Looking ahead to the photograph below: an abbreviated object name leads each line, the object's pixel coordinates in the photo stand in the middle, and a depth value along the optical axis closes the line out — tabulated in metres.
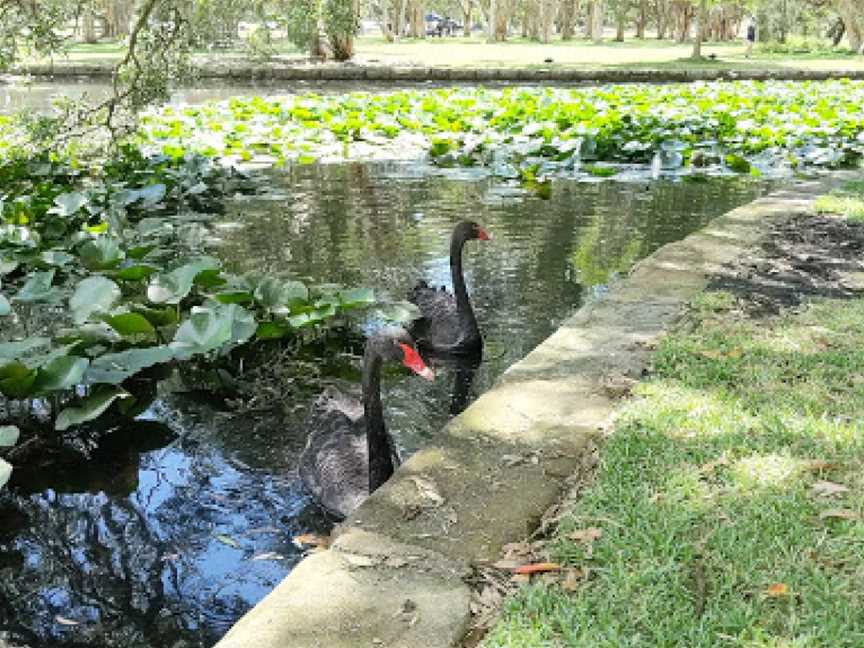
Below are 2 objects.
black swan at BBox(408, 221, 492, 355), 5.30
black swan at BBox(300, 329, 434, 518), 3.52
